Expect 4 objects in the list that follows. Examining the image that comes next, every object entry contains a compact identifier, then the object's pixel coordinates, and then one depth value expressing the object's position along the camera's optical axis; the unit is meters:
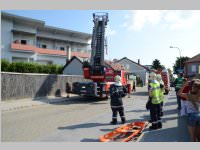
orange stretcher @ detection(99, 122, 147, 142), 7.53
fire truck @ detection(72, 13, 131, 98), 19.81
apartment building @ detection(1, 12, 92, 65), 43.84
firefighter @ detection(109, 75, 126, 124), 10.29
